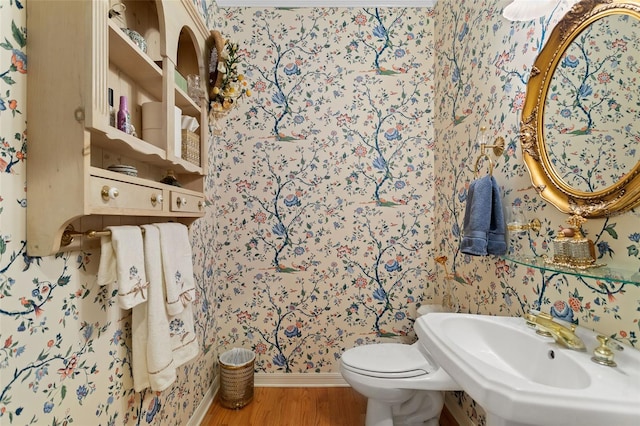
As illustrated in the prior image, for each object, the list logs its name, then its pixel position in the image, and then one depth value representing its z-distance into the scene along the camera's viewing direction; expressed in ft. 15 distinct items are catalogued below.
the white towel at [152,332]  3.06
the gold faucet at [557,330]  2.78
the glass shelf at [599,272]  2.28
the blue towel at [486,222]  4.05
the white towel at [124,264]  2.62
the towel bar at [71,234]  2.38
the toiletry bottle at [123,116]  2.76
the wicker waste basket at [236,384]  5.72
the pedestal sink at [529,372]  1.98
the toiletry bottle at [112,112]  2.82
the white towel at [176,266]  3.27
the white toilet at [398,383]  4.38
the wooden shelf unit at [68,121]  2.15
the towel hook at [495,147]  4.27
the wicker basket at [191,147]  4.01
